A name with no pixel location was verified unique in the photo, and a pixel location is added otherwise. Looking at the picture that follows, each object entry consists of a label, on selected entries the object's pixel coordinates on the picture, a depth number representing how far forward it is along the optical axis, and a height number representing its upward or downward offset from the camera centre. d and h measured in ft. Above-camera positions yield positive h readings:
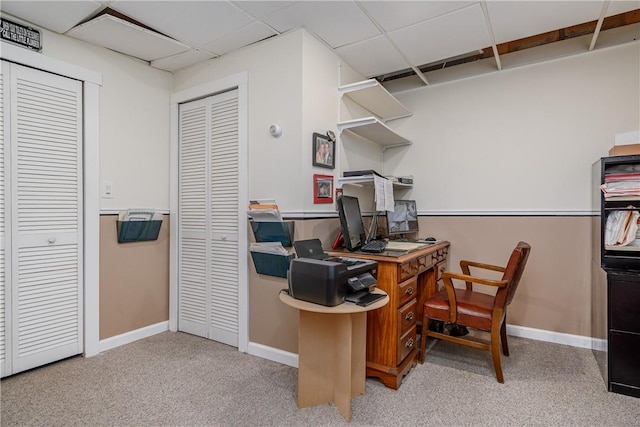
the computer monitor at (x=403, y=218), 10.18 -0.23
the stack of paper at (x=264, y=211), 8.19 -0.04
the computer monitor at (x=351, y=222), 8.13 -0.31
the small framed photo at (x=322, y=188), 8.60 +0.58
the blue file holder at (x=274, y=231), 8.16 -0.55
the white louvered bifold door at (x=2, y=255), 7.40 -1.07
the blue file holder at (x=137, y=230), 9.24 -0.63
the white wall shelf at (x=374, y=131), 9.18 +2.42
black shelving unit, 6.91 -1.87
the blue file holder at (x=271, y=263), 8.16 -1.35
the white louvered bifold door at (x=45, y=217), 7.63 -0.23
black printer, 5.67 -1.25
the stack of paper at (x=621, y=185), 7.17 +0.61
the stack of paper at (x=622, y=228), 7.33 -0.35
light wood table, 6.39 -2.89
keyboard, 8.00 -0.89
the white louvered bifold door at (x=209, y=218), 9.46 -0.28
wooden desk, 7.16 -2.52
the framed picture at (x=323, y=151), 8.50 +1.57
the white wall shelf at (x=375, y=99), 9.31 +3.49
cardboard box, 7.28 +1.41
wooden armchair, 7.35 -2.27
